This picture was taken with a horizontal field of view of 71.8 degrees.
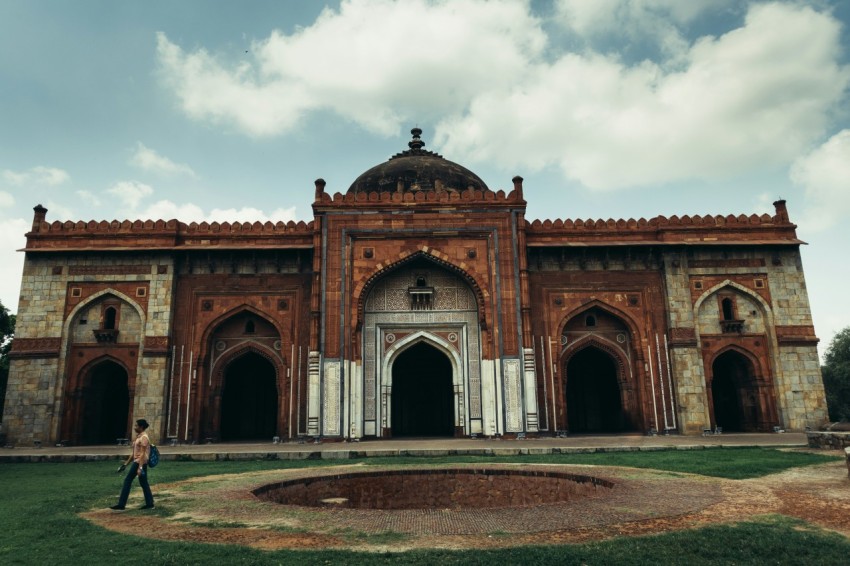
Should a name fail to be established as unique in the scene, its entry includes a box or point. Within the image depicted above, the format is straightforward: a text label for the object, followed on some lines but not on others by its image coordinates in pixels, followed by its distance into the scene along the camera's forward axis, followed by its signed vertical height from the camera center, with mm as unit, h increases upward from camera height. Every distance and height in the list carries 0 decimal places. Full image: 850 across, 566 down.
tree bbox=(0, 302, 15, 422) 24453 +3511
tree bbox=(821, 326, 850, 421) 29938 +1526
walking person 5988 -468
